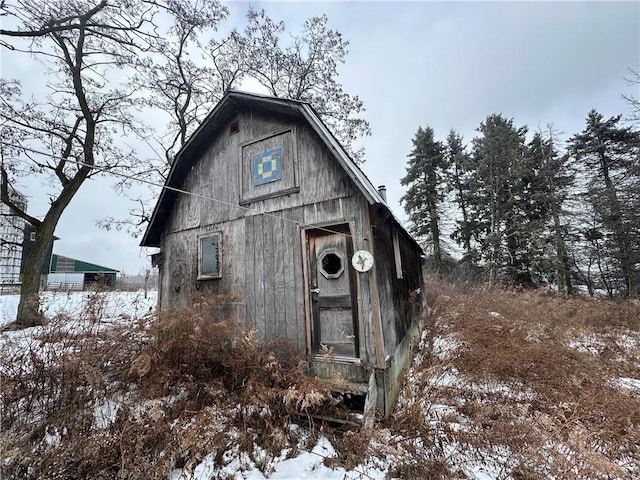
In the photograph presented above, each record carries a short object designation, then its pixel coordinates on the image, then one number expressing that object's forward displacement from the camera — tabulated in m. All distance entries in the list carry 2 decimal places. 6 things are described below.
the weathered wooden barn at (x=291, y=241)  4.29
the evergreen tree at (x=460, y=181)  19.16
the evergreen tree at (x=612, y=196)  12.02
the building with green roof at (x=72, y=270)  29.25
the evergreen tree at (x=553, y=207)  14.82
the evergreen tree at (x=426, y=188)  19.38
